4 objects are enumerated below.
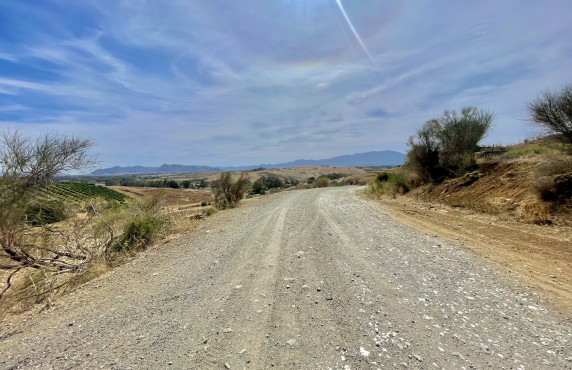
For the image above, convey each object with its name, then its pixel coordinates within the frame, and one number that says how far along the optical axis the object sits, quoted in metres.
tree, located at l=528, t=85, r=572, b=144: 9.41
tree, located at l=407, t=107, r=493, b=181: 15.73
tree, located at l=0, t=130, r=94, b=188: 7.46
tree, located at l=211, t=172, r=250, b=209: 19.86
